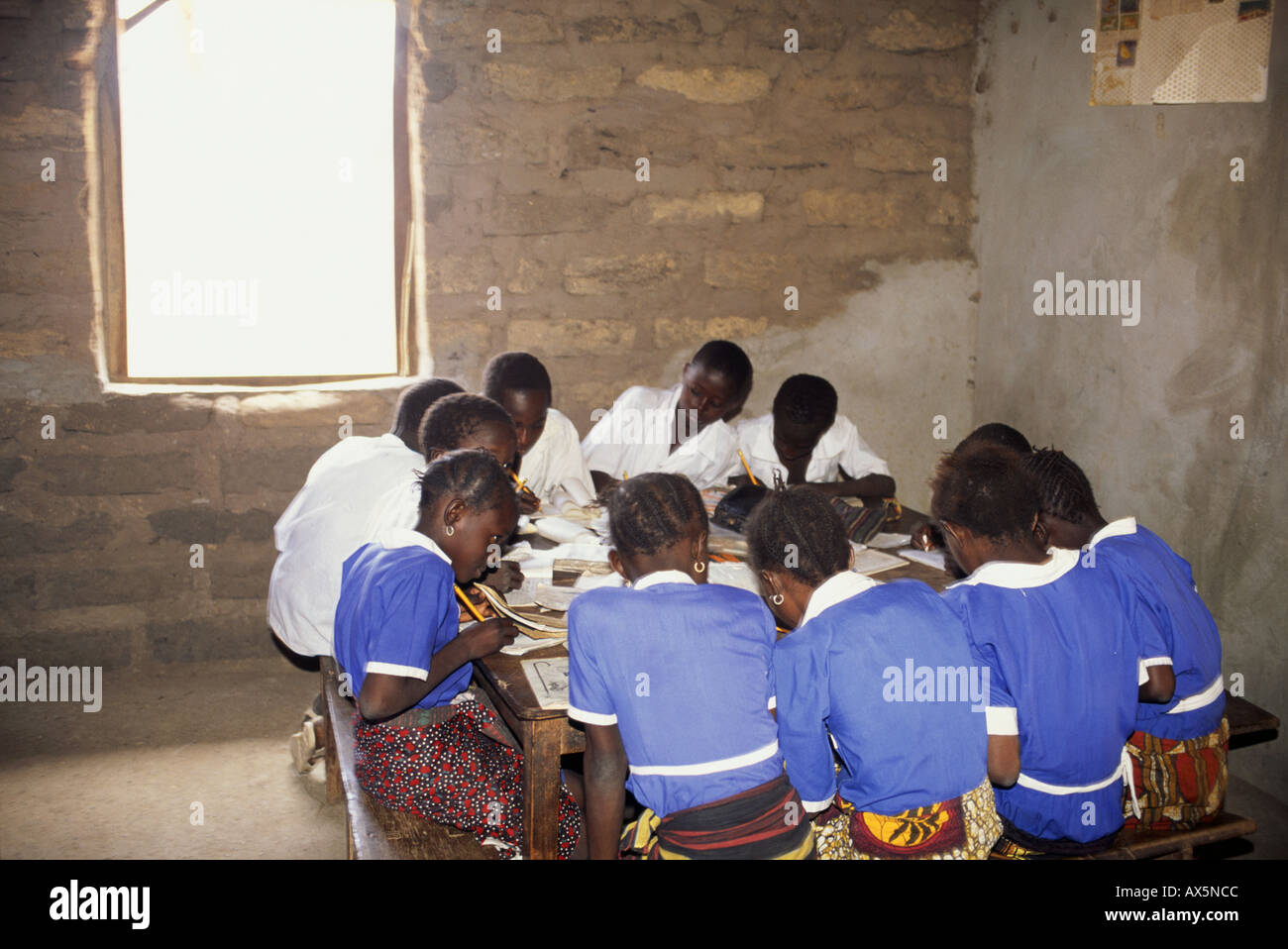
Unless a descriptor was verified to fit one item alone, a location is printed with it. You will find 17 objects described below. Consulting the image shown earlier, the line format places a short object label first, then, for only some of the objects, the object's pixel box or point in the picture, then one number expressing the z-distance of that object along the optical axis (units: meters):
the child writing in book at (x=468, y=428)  2.83
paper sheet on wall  3.35
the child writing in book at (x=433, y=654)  2.05
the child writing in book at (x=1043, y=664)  1.95
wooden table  2.01
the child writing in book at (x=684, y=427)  4.04
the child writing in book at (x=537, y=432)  3.72
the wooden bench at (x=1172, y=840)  2.09
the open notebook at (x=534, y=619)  2.37
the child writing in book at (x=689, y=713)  1.85
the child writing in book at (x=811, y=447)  3.79
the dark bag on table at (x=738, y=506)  3.28
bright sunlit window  4.20
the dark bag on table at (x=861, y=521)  3.21
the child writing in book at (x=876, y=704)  1.85
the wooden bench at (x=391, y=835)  2.05
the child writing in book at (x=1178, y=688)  2.13
